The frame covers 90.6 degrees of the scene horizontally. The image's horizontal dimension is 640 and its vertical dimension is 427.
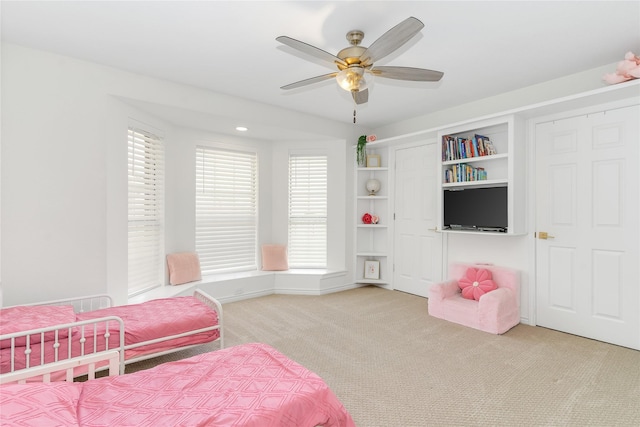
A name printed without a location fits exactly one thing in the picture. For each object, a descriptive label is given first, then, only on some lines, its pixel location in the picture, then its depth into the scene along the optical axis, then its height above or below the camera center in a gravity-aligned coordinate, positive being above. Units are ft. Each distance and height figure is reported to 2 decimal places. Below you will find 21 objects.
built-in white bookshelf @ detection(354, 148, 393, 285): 16.55 -0.74
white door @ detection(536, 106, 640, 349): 9.51 -0.46
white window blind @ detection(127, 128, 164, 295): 11.82 +0.05
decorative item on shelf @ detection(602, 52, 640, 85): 8.50 +3.88
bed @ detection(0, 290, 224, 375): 6.27 -2.76
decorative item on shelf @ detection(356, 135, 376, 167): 16.12 +3.23
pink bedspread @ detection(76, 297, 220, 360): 7.70 -2.80
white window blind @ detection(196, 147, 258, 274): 14.97 +0.11
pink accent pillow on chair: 11.75 -2.74
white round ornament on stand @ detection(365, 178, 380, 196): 16.57 +1.37
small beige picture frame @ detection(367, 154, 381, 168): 16.66 +2.68
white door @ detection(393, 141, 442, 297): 14.67 -0.49
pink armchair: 10.70 -3.35
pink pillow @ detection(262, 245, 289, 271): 16.21 -2.37
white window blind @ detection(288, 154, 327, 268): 16.89 +0.10
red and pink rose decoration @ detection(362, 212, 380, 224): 16.61 -0.38
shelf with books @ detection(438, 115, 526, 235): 11.18 +1.76
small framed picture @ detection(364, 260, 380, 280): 16.75 -3.08
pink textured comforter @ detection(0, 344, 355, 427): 4.11 -2.75
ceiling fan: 5.94 +3.27
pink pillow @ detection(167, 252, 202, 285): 13.43 -2.39
